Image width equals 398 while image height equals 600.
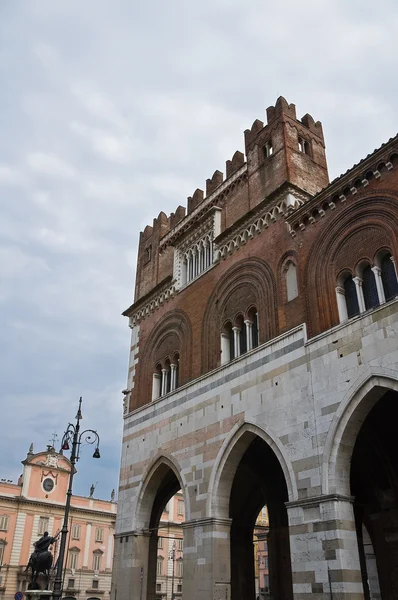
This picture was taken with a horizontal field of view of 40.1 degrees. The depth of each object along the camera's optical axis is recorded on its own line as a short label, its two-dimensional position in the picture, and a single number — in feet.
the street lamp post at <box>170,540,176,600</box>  149.98
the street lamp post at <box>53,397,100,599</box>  48.61
